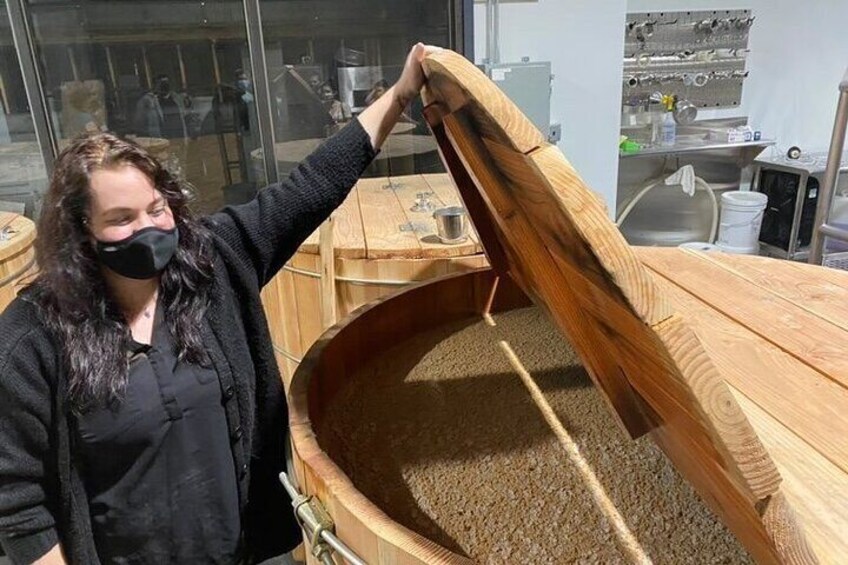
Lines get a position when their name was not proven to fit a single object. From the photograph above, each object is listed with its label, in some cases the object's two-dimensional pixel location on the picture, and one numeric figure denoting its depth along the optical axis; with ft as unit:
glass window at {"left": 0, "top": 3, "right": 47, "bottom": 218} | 11.15
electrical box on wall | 11.02
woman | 3.77
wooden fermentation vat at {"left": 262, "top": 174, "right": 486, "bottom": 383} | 6.75
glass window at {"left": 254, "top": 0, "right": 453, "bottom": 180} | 11.64
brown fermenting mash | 2.89
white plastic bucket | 16.20
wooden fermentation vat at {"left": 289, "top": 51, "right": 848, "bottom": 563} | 1.68
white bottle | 16.22
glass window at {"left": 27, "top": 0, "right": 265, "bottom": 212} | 11.27
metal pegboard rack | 16.03
